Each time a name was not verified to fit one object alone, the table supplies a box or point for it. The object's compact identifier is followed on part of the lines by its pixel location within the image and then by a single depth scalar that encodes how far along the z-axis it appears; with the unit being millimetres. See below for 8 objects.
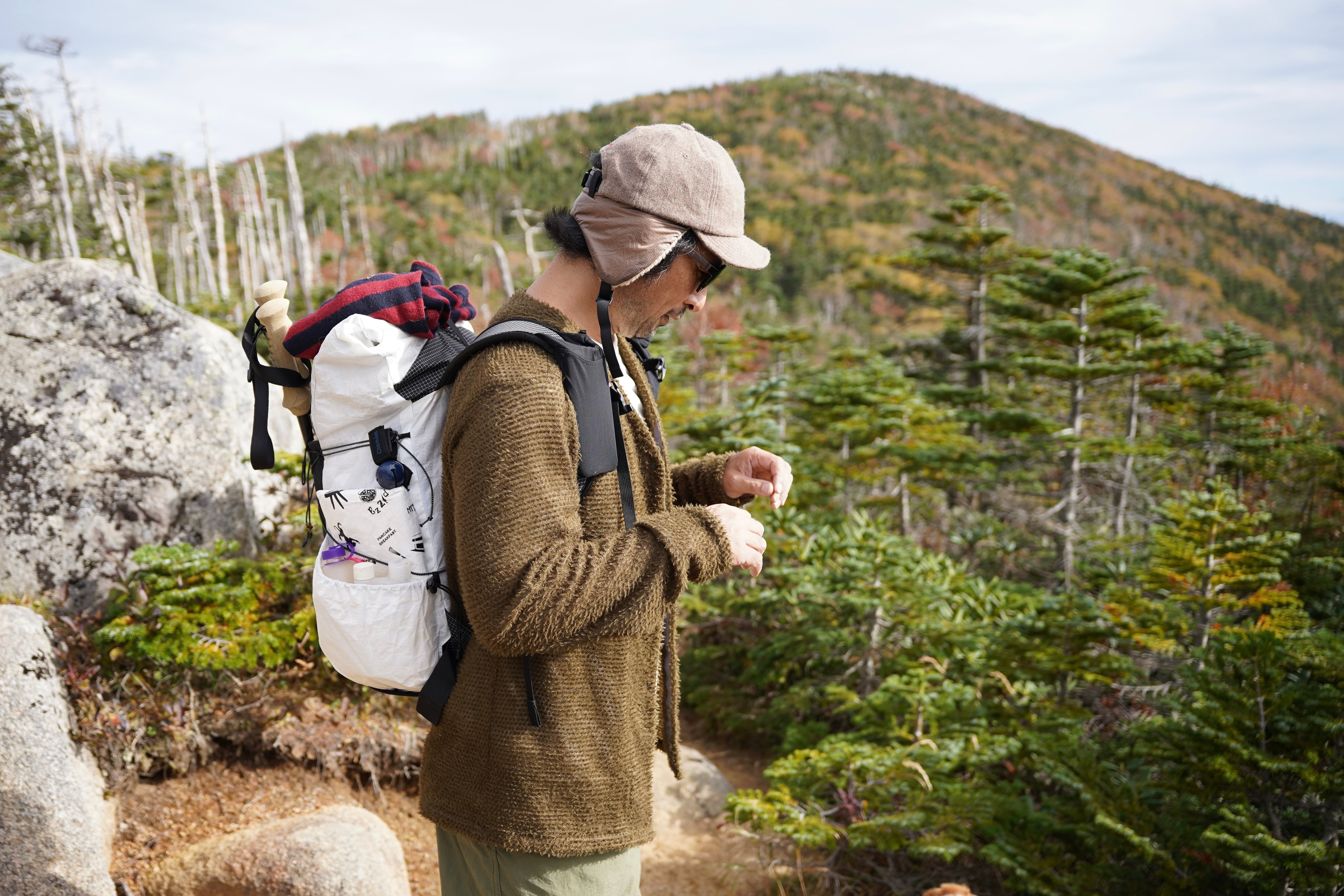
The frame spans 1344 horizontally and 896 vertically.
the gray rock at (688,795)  4109
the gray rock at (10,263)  6883
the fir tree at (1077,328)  7371
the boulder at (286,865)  2527
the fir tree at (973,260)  10188
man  985
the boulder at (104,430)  3480
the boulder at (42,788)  2398
